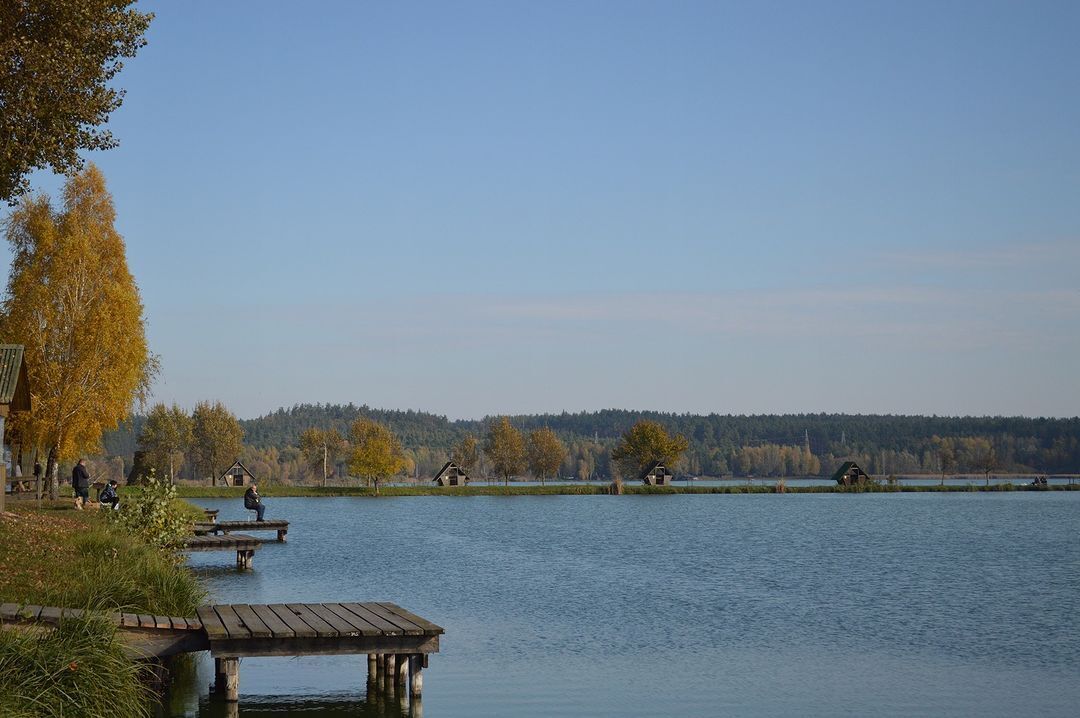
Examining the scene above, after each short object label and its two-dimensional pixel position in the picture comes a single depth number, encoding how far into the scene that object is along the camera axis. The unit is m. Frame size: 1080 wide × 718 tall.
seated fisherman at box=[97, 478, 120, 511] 37.34
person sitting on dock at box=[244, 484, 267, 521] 46.88
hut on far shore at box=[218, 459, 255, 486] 118.44
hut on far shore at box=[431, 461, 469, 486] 130.25
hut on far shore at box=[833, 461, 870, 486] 130.38
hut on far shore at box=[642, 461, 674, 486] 128.75
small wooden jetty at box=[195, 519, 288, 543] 39.25
